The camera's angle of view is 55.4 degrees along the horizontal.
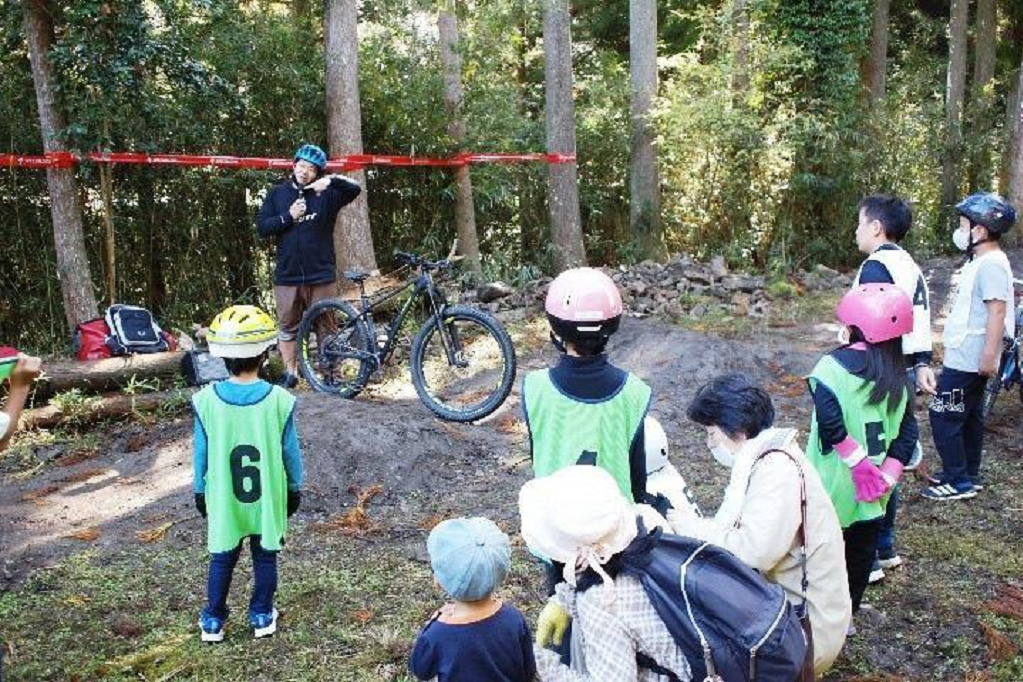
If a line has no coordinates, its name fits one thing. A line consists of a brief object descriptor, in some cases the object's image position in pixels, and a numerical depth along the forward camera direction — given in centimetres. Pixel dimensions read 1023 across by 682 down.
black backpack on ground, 816
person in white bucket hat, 221
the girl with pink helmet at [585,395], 304
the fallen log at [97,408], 743
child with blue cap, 251
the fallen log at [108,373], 773
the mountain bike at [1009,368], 679
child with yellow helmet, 383
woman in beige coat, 275
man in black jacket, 699
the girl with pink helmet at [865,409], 355
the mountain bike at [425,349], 669
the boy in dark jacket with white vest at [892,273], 439
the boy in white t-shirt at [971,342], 509
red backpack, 815
